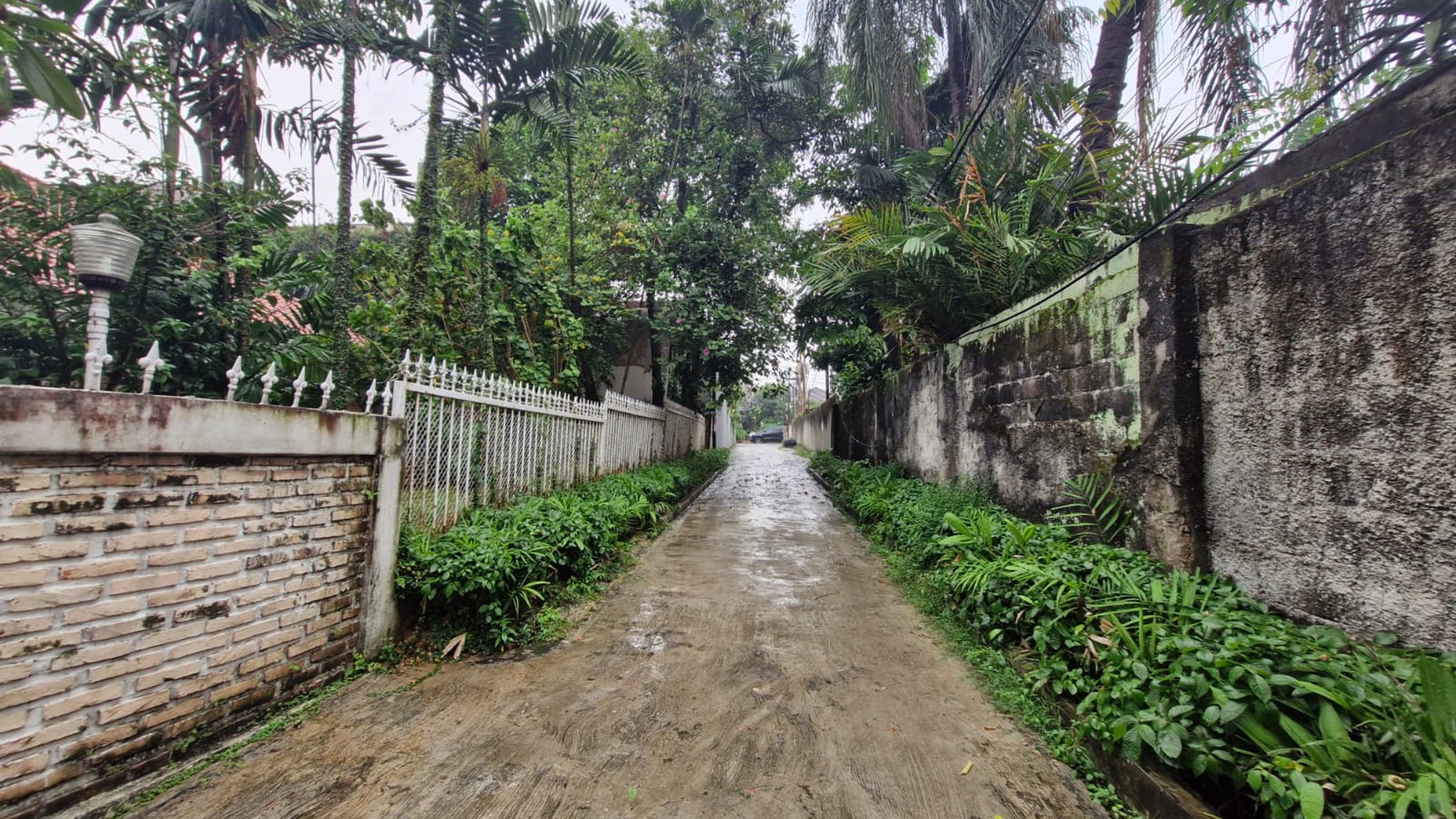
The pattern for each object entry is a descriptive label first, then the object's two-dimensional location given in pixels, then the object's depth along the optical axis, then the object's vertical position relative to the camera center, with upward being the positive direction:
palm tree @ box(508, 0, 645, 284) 5.55 +3.82
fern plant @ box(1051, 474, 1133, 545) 3.36 -0.39
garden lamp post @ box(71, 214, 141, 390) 2.56 +0.79
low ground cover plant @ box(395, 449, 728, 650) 3.13 -0.77
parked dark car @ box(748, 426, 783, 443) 48.84 +0.56
